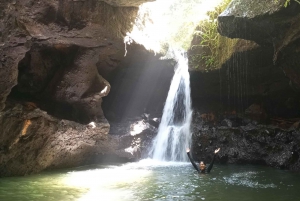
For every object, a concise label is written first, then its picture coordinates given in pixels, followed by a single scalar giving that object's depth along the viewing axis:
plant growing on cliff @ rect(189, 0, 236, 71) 11.91
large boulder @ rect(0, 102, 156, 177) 8.66
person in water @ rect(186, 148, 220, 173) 9.23
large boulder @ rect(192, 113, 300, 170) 10.70
